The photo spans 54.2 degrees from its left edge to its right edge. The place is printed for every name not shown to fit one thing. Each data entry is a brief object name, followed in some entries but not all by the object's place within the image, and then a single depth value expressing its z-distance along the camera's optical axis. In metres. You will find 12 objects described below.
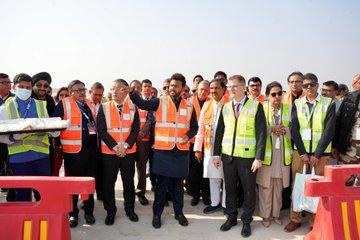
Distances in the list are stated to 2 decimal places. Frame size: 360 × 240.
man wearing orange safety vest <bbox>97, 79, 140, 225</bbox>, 5.31
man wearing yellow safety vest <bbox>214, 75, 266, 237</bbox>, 5.04
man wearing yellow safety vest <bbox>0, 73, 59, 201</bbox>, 4.62
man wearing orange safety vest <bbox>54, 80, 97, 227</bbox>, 5.25
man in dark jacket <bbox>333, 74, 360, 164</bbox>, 5.11
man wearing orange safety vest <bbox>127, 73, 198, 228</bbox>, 5.33
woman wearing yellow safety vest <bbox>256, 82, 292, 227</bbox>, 5.28
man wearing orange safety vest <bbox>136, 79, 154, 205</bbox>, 6.72
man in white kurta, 5.84
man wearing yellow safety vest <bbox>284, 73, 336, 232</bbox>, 4.98
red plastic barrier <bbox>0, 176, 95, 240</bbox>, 3.44
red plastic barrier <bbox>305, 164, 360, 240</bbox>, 3.68
